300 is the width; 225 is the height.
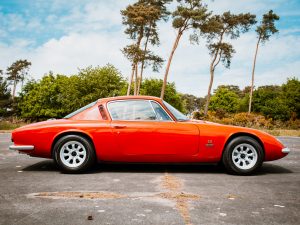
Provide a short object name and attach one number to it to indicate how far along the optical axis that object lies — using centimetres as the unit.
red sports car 561
